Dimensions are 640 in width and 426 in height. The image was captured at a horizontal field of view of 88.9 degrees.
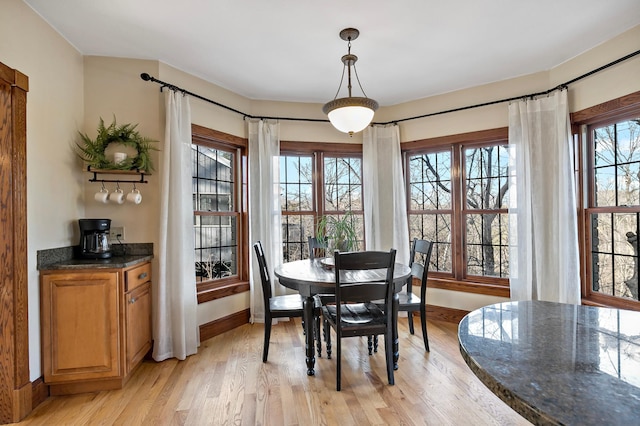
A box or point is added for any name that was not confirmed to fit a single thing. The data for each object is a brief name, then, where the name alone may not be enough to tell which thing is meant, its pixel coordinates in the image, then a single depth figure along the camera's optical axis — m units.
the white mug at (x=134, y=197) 2.73
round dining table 2.44
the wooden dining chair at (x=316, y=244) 3.56
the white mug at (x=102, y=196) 2.69
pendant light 2.54
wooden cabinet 2.29
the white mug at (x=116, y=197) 2.70
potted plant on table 3.01
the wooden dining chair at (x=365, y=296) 2.24
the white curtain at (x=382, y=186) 3.99
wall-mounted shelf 2.71
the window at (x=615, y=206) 2.69
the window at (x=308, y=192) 4.12
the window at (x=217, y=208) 3.48
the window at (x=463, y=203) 3.61
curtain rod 2.69
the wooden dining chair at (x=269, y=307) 2.78
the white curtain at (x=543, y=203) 2.98
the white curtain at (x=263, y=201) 3.75
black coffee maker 2.58
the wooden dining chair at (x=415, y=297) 2.92
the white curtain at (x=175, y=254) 2.87
